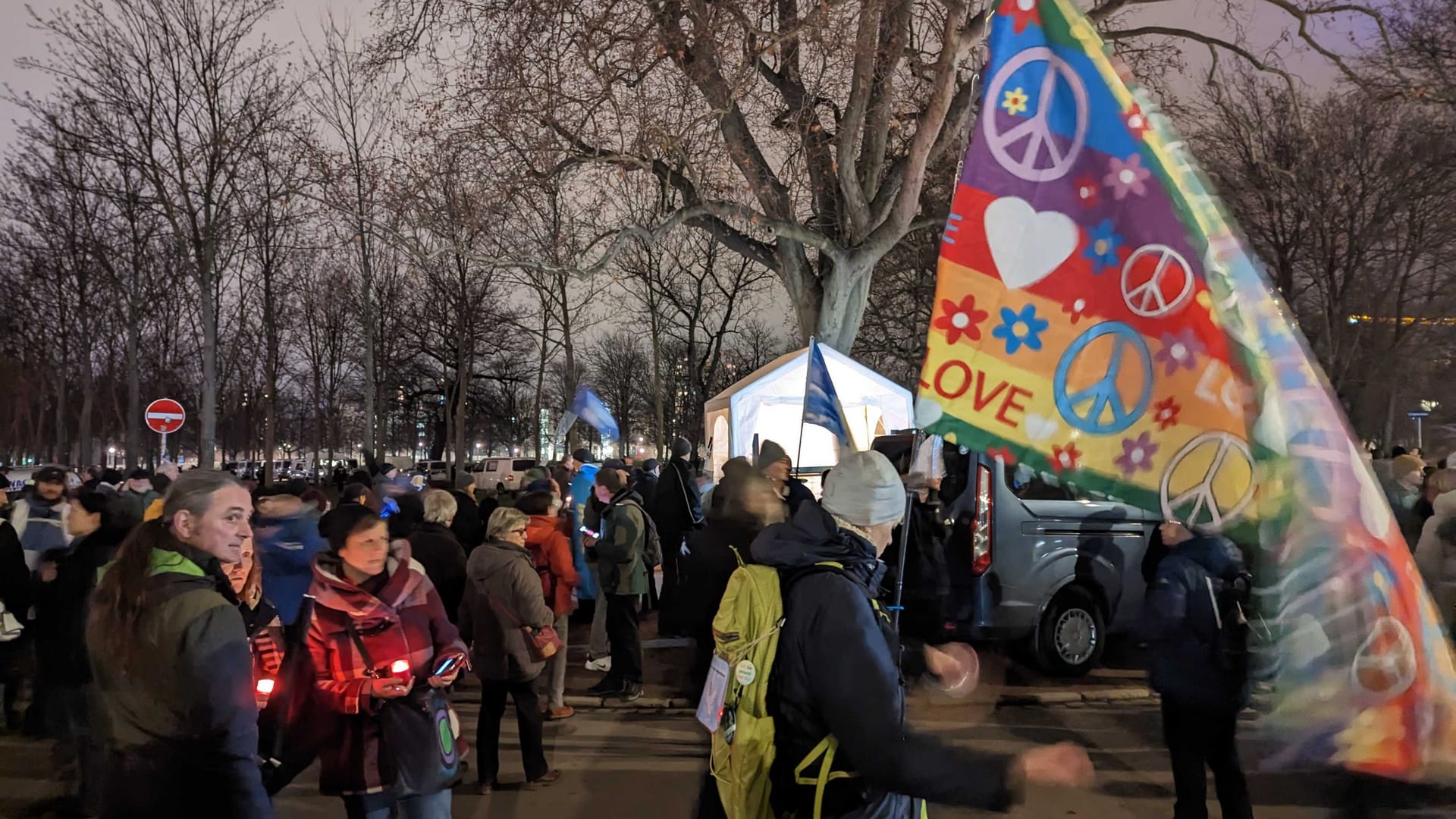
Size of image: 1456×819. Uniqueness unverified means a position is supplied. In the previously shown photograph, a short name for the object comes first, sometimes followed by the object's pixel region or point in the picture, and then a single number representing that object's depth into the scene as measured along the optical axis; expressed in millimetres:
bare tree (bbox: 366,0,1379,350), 12562
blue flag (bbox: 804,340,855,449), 8352
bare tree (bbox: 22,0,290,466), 18906
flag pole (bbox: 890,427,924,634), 3112
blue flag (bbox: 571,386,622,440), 16094
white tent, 14492
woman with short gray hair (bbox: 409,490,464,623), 7513
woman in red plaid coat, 3734
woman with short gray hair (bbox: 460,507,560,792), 6039
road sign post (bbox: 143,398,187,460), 18062
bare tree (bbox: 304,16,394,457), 16578
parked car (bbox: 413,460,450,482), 41500
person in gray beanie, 2314
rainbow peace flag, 2100
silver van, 8703
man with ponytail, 2896
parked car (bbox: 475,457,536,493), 42656
